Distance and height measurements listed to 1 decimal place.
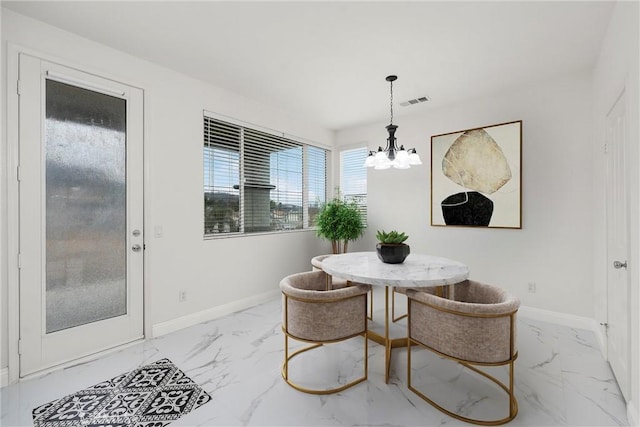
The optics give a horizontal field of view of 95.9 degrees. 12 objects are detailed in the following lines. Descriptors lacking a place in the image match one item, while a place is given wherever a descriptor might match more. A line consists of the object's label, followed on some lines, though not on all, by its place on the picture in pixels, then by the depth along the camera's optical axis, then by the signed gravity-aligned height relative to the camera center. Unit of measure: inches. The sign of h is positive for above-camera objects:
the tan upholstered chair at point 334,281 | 112.8 -27.3
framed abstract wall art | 132.0 +17.8
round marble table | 74.8 -17.0
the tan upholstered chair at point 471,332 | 65.2 -28.0
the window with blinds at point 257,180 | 134.9 +17.8
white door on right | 74.1 -9.6
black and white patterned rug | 68.0 -48.8
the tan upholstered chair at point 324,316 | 77.5 -28.6
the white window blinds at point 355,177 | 189.5 +24.3
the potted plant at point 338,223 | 165.8 -5.8
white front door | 85.3 -0.5
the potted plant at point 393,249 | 94.1 -11.7
